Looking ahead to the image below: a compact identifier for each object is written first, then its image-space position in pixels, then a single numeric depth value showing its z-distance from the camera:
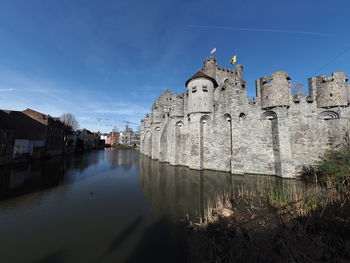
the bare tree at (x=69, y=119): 45.06
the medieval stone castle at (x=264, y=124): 12.21
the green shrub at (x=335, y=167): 8.66
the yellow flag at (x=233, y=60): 23.91
